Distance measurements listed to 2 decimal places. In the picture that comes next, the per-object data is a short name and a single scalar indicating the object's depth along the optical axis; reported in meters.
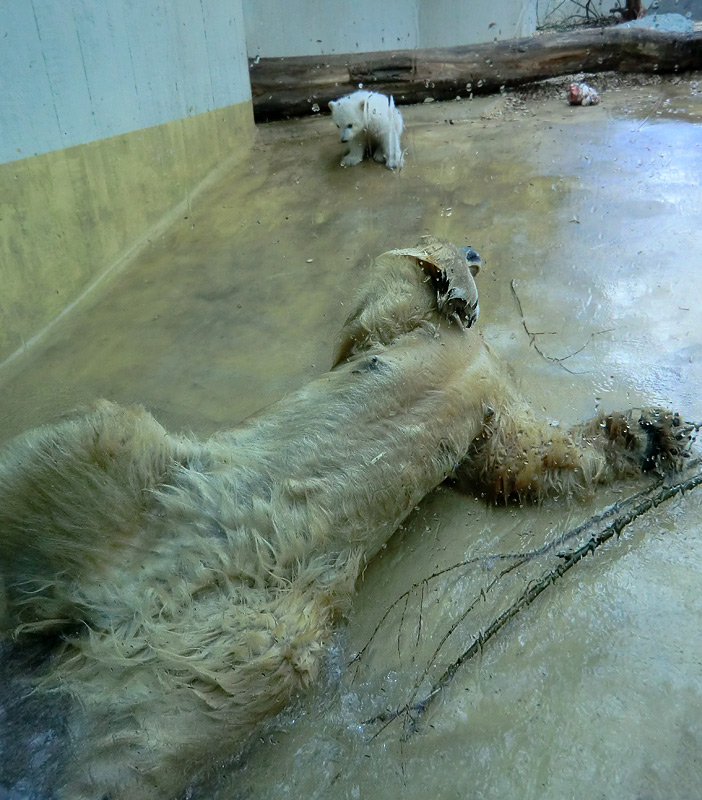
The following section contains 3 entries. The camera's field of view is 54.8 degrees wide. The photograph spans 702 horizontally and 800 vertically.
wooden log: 5.97
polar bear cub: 4.95
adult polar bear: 1.48
